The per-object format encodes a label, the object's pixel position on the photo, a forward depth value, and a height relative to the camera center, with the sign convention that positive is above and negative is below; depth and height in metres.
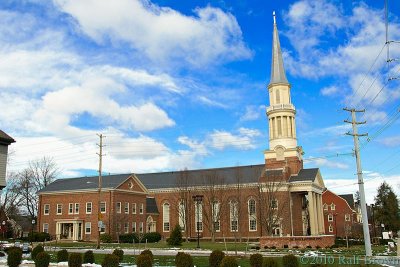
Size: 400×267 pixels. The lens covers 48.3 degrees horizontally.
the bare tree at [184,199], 70.00 +3.31
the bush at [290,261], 18.98 -1.81
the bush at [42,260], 20.55 -1.64
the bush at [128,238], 58.65 -2.08
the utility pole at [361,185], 31.75 +2.25
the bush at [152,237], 61.33 -2.12
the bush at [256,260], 19.69 -1.80
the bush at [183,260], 19.92 -1.76
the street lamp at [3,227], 65.57 -0.29
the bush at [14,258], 21.64 -1.59
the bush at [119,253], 23.97 -1.64
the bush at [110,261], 19.73 -1.70
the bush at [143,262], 19.31 -1.72
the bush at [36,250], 24.95 -1.43
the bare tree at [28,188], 82.19 +6.62
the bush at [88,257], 23.25 -1.78
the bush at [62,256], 23.97 -1.71
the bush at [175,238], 49.53 -1.93
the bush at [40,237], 60.02 -1.69
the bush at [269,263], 17.31 -1.70
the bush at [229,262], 17.62 -1.66
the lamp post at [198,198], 41.88 +2.06
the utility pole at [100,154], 44.76 +6.81
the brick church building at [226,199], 64.12 +3.25
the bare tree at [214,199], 66.71 +3.17
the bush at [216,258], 20.47 -1.73
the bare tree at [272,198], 62.56 +2.81
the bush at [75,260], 20.66 -1.68
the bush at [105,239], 58.36 -2.11
